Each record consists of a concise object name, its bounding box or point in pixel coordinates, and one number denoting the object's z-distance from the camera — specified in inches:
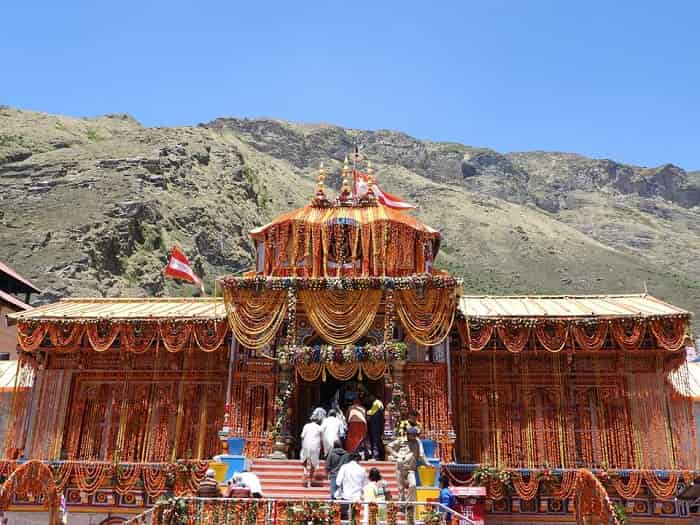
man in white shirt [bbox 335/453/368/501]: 502.3
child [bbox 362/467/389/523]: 467.2
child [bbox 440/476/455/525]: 572.1
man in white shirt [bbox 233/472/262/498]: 554.9
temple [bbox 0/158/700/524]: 740.6
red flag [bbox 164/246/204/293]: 866.8
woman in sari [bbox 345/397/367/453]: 677.9
